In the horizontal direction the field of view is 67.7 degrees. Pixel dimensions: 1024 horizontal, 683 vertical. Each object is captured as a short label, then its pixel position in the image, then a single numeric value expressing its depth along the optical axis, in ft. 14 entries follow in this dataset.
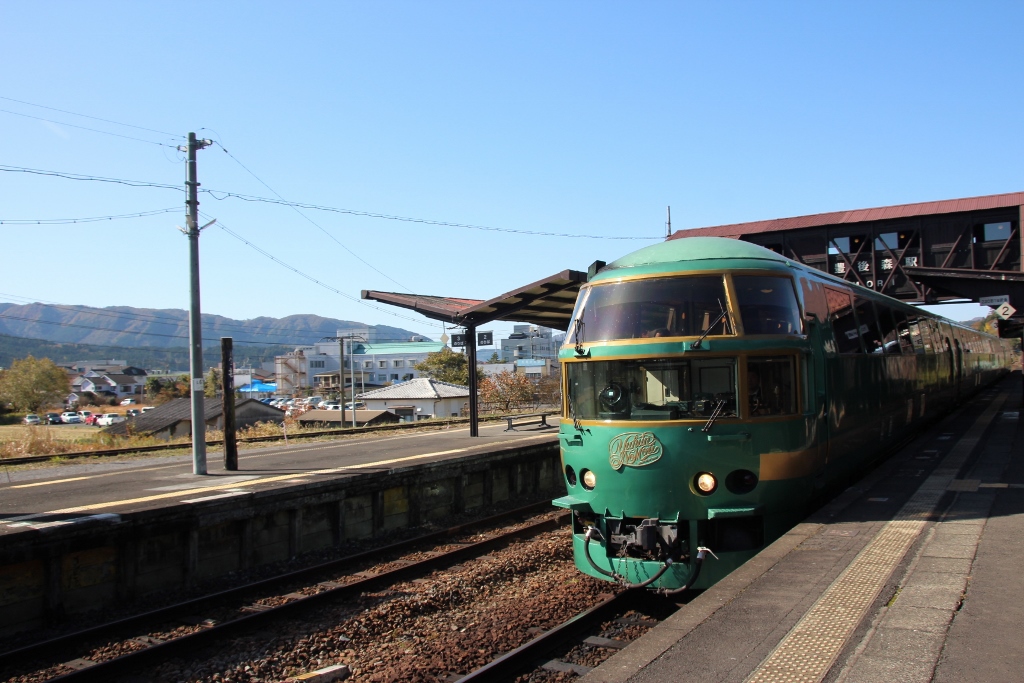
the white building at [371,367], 409.28
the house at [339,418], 148.36
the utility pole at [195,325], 42.09
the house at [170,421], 117.50
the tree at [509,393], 145.07
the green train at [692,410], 22.74
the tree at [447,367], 239.91
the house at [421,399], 179.01
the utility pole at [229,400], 44.55
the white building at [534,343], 469.08
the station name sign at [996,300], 68.03
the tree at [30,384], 230.68
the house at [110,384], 416.67
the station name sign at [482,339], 89.34
